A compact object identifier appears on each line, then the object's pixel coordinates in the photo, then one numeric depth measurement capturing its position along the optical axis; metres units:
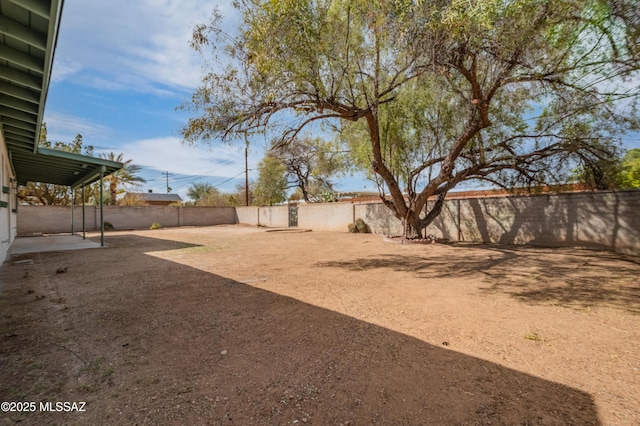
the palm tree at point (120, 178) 23.30
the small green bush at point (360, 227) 15.37
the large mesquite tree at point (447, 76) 5.00
